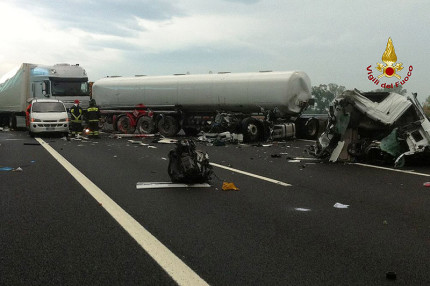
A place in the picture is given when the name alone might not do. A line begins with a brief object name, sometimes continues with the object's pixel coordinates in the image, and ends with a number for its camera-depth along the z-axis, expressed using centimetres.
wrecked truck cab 1188
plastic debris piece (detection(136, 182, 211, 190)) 828
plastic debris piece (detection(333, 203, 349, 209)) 660
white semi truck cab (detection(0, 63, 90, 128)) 2784
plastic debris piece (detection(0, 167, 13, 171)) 1080
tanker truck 2202
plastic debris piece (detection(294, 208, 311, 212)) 634
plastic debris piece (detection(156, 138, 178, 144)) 2108
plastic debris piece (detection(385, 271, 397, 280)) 373
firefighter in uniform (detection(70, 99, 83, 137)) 2394
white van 2359
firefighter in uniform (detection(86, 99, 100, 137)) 2283
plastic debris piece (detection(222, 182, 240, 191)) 809
